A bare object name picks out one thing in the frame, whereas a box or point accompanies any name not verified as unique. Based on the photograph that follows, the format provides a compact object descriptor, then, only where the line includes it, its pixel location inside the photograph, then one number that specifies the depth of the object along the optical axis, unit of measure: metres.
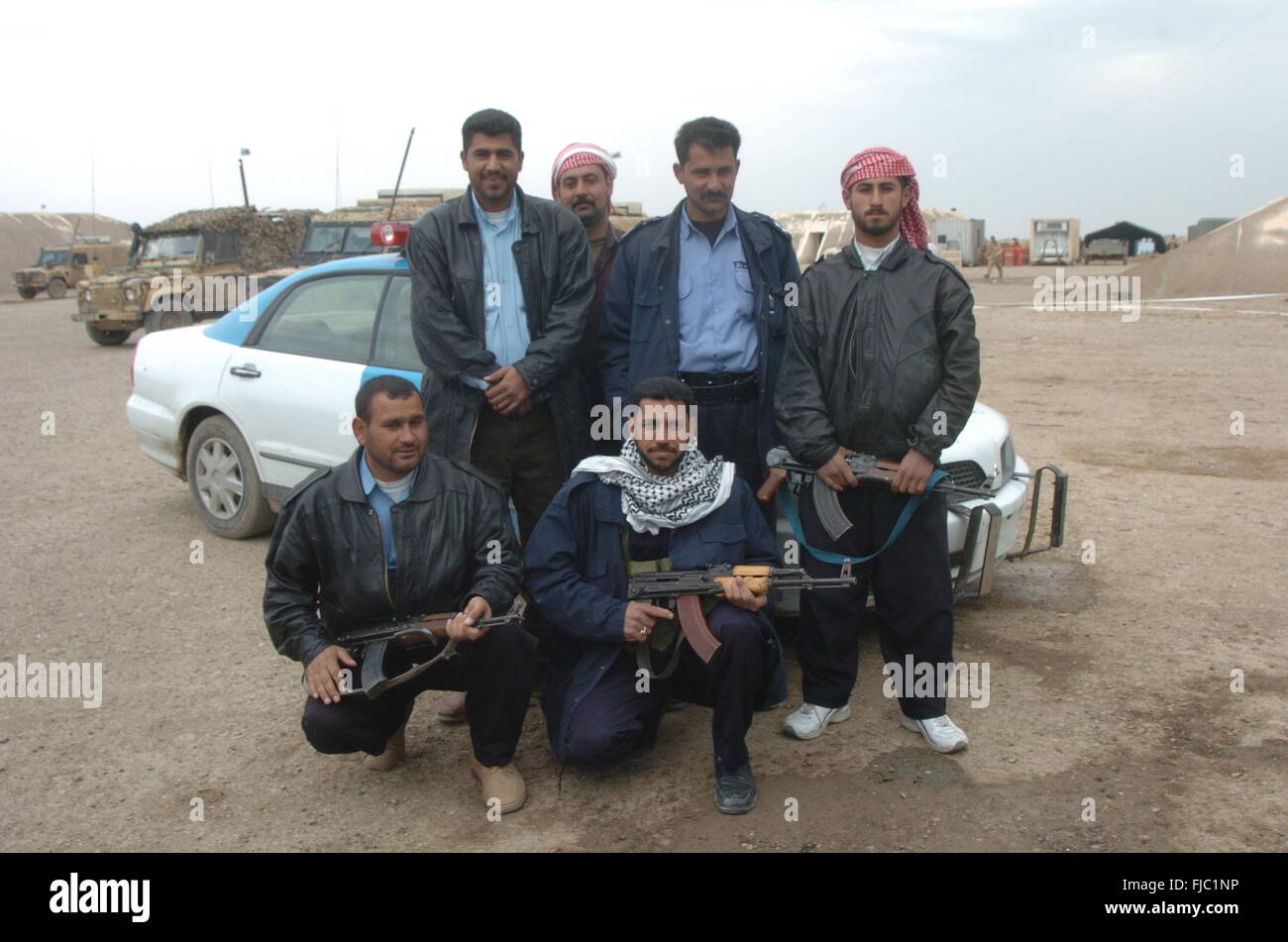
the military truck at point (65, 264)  31.89
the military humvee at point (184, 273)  17.44
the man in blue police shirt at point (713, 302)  3.61
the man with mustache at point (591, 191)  4.14
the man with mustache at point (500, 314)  3.54
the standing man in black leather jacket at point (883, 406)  3.23
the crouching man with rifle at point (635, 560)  3.15
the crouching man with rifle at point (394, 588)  3.05
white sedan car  4.50
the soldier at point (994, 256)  32.66
